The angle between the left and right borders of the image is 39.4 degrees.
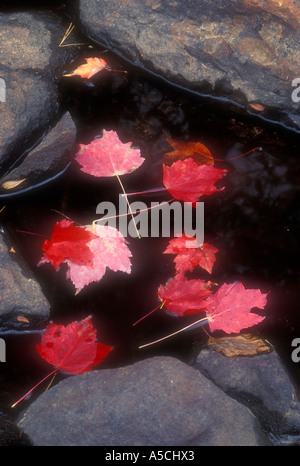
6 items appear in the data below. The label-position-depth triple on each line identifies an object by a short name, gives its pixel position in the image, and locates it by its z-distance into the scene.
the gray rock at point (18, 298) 2.55
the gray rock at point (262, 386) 2.33
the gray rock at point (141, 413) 2.10
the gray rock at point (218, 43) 2.98
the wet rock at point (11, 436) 2.17
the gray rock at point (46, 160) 2.94
